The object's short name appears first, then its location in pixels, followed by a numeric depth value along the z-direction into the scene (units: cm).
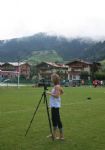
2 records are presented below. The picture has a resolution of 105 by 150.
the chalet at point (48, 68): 6017
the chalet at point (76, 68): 5881
